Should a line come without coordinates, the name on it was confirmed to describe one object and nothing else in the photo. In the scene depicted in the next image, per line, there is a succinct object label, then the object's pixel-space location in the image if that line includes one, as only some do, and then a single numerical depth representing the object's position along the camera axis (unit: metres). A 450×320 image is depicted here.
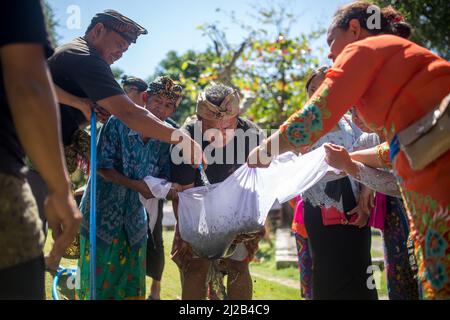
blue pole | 2.79
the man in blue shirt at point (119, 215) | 3.29
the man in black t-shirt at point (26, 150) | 1.65
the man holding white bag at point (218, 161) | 3.65
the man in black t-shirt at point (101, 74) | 2.80
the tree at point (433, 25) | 9.78
